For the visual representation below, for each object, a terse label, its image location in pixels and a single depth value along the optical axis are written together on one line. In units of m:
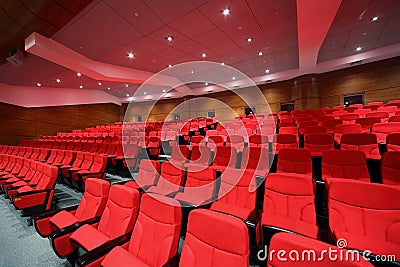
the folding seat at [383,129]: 3.00
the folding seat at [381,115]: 3.92
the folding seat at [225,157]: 2.98
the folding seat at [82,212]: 1.75
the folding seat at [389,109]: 4.53
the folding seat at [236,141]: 3.93
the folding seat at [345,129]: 3.26
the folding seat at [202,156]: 3.27
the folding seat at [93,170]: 3.32
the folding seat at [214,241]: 0.91
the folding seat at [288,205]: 1.37
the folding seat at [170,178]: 2.42
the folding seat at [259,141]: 3.63
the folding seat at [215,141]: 4.12
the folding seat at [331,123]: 3.88
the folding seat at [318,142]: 2.91
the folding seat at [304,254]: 0.66
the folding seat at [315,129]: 3.47
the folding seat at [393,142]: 2.33
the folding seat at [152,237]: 1.20
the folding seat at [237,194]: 1.75
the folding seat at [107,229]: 1.47
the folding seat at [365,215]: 1.14
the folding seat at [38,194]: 2.41
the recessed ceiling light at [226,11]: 4.50
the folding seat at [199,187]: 2.00
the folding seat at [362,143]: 2.53
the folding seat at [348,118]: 4.30
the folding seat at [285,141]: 3.32
